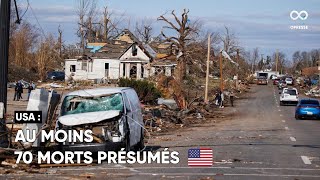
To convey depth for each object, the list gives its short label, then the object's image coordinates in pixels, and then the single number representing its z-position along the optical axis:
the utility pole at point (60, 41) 109.44
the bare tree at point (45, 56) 82.25
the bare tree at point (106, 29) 108.56
